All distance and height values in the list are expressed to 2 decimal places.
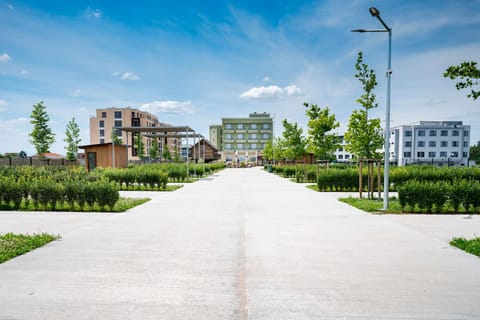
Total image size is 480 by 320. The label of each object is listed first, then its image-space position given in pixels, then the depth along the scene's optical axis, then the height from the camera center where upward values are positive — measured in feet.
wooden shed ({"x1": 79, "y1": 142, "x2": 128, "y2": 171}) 81.05 -1.61
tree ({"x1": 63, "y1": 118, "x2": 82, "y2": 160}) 167.49 +6.11
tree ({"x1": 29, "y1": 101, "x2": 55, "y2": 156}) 124.47 +8.36
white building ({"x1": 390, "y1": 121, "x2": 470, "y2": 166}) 227.20 +5.98
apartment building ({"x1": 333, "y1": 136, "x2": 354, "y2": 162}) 295.58 -6.13
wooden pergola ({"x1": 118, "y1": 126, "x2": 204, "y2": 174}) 80.23 +6.52
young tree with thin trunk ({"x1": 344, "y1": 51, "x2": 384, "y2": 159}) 45.42 +3.63
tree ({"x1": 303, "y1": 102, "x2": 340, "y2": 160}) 72.49 +4.09
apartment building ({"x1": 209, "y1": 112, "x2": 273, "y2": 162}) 296.71 +16.35
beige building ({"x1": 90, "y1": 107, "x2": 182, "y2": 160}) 266.77 +28.56
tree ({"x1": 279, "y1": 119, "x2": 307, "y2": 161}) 107.55 +3.58
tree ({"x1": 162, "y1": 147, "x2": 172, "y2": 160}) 213.30 -4.22
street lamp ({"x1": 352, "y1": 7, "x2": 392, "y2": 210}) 31.14 +4.12
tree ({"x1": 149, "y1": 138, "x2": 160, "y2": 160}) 200.58 -0.91
